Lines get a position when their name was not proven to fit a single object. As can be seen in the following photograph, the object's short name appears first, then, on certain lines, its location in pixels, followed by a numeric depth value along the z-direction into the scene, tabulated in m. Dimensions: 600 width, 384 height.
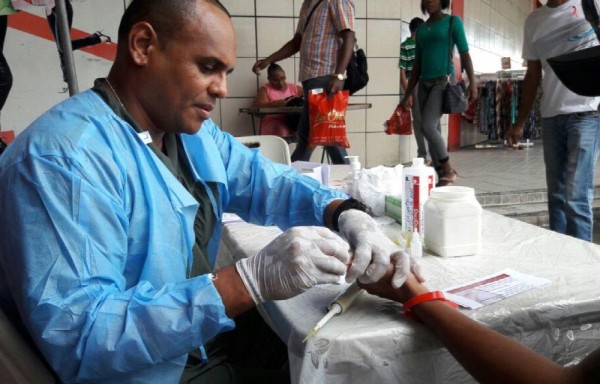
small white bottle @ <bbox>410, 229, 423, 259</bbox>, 1.25
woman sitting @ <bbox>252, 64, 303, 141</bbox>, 4.96
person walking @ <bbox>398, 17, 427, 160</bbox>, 5.59
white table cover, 0.86
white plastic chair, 2.99
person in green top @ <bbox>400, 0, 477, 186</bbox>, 4.00
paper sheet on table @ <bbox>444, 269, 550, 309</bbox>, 0.99
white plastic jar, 1.22
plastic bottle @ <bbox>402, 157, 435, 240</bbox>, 1.37
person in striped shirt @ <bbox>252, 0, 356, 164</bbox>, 3.51
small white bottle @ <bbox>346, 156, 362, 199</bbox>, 1.77
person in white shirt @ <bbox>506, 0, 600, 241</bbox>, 2.61
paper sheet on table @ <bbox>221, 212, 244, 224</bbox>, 1.71
